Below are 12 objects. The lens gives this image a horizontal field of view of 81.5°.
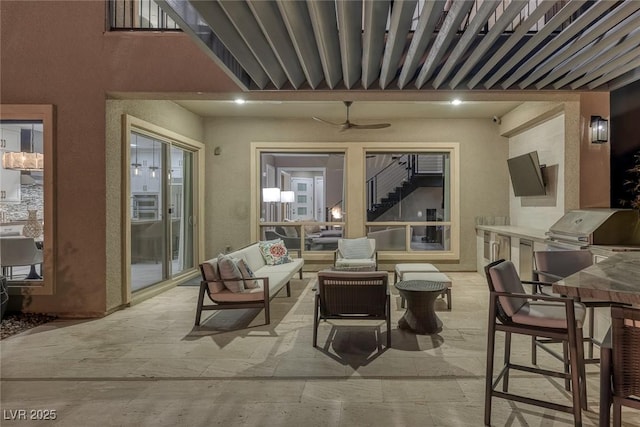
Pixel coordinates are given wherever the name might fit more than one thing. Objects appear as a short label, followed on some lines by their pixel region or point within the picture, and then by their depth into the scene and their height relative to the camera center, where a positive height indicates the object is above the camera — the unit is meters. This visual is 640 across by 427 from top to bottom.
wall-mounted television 5.61 +0.53
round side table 3.93 -1.08
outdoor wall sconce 4.27 +0.91
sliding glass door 5.48 -0.05
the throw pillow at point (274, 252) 5.93 -0.73
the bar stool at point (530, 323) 2.10 -0.69
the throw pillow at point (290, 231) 7.72 -0.49
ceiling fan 6.13 +1.38
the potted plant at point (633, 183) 4.21 +0.29
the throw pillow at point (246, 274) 4.32 -0.79
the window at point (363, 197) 7.43 +0.23
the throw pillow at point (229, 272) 4.19 -0.73
